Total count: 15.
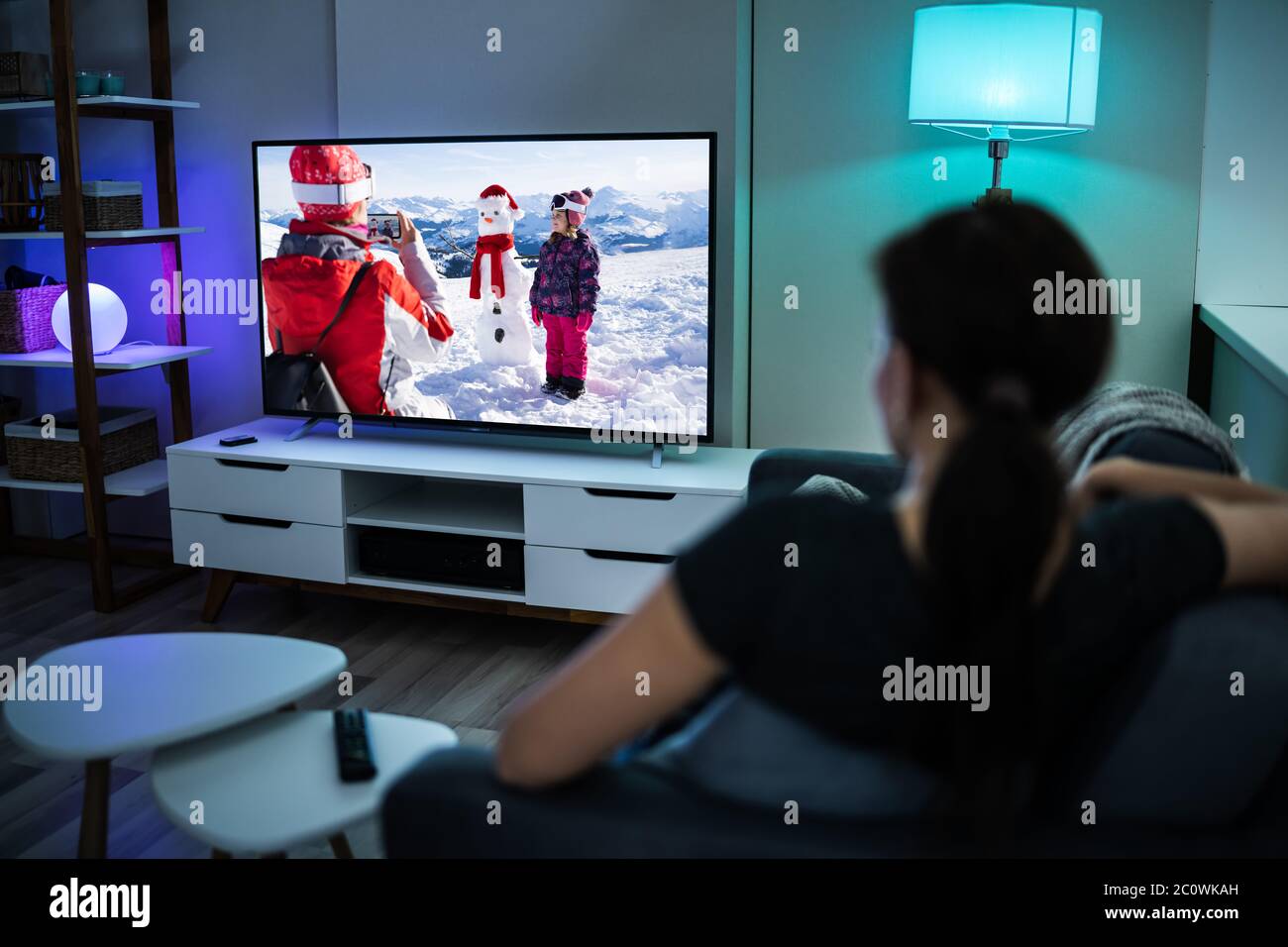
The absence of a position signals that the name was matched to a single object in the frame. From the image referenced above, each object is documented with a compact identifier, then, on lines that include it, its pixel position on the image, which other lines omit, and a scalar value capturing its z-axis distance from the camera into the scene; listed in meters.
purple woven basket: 3.72
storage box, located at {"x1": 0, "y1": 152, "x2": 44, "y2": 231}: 3.69
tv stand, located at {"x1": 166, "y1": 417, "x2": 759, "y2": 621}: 3.08
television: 3.15
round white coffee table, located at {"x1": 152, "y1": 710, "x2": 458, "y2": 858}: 1.49
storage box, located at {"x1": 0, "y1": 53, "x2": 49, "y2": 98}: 3.59
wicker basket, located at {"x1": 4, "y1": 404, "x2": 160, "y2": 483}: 3.75
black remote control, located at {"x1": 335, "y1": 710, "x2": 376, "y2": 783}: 1.61
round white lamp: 3.73
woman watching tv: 0.90
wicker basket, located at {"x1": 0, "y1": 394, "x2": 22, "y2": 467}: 4.07
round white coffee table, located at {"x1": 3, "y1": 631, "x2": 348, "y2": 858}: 1.69
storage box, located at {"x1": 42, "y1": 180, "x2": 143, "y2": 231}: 3.55
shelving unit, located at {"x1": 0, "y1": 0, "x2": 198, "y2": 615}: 3.37
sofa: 1.05
